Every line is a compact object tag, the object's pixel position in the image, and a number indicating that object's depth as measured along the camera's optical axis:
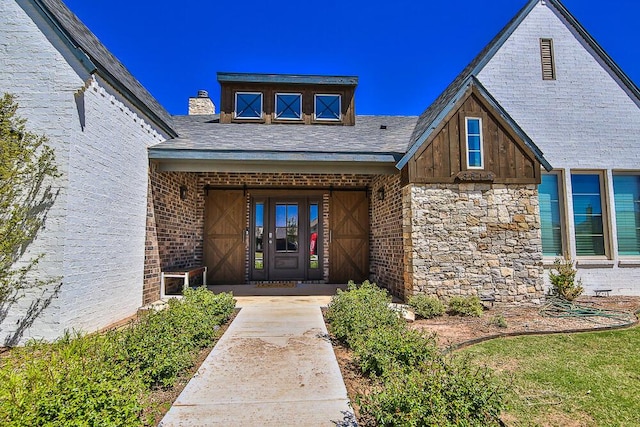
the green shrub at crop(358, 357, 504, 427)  2.19
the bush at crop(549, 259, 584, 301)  7.05
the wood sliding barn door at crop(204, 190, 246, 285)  9.45
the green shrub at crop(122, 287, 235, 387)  3.19
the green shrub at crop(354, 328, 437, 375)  3.29
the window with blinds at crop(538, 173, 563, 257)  7.82
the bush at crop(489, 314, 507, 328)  5.27
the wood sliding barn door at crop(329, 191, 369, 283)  9.62
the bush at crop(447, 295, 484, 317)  6.05
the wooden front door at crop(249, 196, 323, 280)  9.73
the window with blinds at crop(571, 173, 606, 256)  7.91
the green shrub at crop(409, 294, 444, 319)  5.94
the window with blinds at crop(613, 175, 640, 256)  7.93
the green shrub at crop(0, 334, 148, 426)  2.04
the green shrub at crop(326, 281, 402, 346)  4.30
